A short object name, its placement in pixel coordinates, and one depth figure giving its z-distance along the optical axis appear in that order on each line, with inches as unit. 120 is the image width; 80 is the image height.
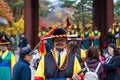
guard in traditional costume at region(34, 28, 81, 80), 215.6
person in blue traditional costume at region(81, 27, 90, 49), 896.4
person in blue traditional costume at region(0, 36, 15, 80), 383.2
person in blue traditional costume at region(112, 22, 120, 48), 737.5
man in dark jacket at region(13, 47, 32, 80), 290.8
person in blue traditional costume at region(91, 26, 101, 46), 887.2
